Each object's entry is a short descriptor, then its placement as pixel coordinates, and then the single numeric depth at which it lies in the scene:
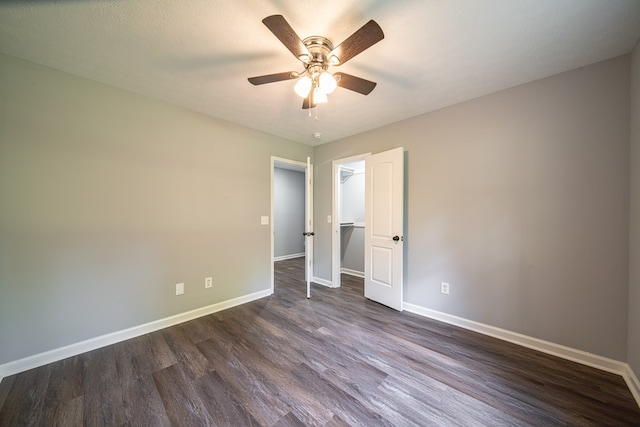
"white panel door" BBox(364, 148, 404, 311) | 2.91
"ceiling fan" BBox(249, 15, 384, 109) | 1.26
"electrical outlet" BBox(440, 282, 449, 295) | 2.60
